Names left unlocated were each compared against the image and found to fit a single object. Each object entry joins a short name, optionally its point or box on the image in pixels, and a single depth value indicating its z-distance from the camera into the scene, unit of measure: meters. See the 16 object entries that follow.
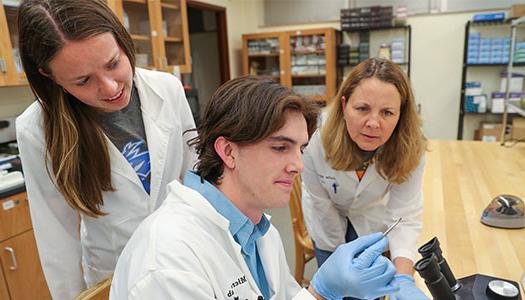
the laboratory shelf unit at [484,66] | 3.99
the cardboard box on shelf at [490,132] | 3.98
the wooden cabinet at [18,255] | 1.85
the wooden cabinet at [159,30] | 2.81
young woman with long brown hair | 0.85
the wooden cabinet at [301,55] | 4.39
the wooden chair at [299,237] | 1.86
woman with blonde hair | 1.25
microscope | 0.80
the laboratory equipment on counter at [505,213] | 1.38
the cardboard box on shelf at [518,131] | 2.77
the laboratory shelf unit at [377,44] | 4.40
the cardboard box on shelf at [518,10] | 3.20
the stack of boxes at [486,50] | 3.95
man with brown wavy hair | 0.69
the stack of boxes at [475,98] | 4.18
